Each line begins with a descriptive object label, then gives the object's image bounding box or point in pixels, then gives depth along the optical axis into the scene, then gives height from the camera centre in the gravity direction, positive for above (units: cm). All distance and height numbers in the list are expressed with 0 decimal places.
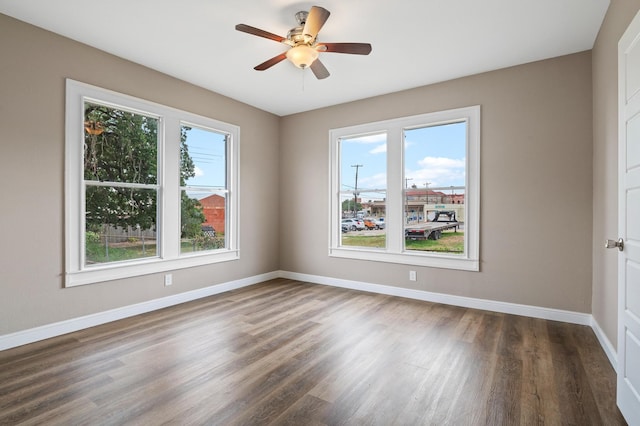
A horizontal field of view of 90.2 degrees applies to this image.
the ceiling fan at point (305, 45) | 252 +144
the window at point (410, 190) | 402 +31
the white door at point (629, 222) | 172 -5
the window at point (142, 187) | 321 +27
